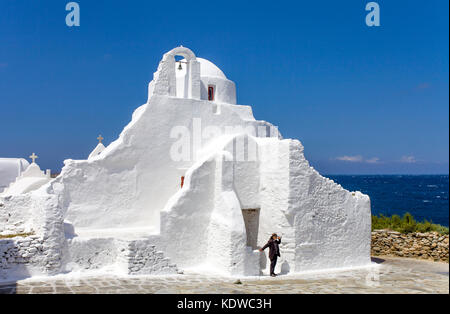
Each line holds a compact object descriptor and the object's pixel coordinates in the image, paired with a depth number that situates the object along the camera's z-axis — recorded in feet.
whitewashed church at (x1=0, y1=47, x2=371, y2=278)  42.04
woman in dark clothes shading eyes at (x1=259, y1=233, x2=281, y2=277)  45.52
